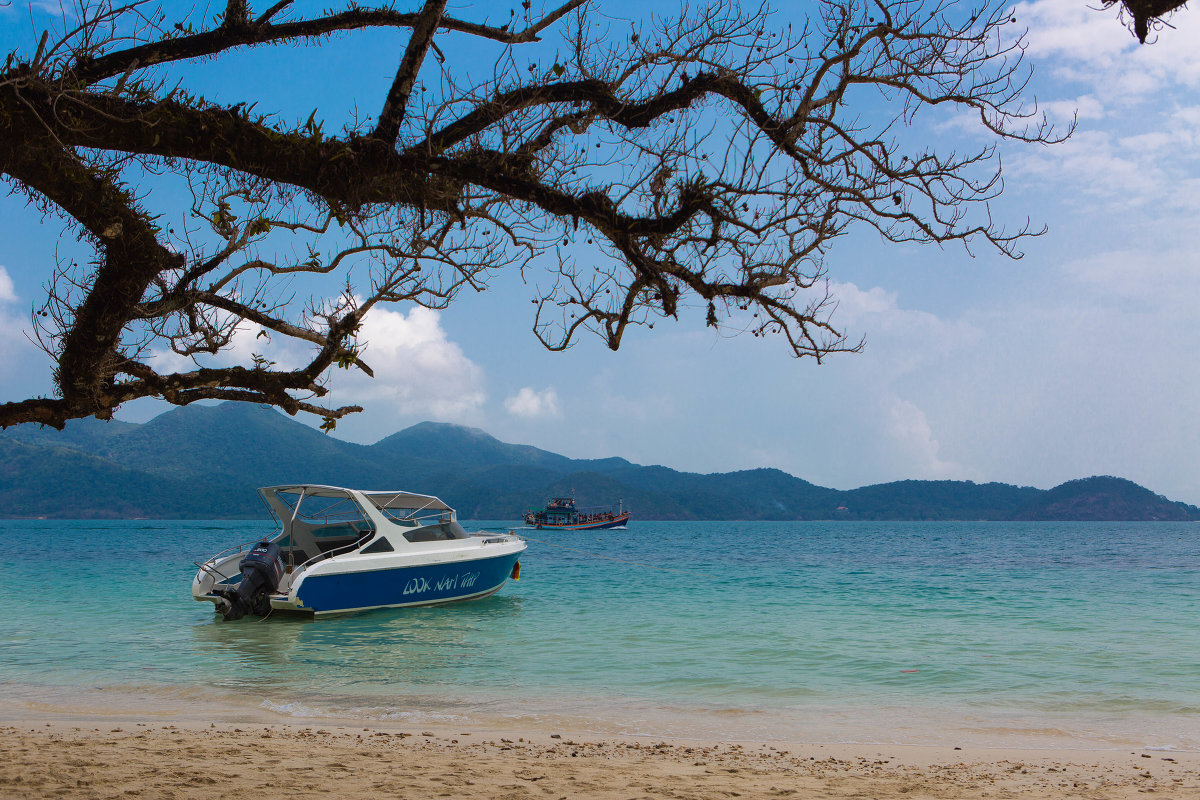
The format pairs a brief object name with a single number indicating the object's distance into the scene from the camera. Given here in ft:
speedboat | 47.73
